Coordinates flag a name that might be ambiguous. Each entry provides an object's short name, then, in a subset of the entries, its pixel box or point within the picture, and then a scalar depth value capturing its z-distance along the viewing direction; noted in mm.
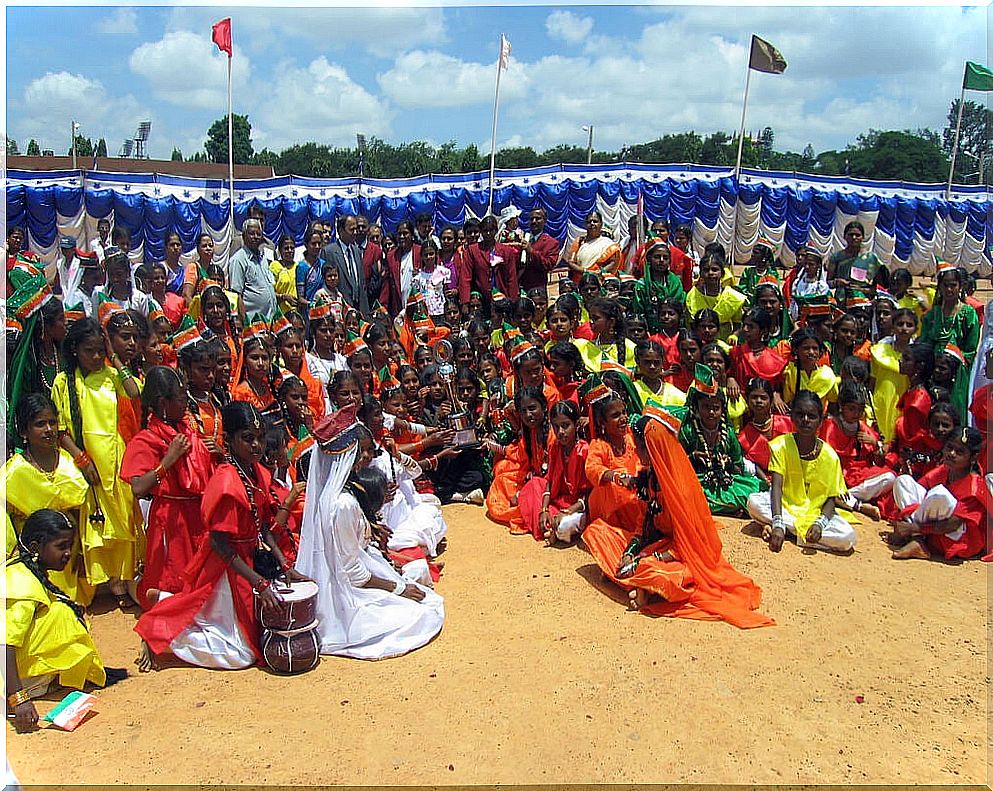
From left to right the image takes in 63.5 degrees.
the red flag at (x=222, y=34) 15086
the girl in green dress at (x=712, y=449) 6082
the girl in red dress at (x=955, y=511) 5344
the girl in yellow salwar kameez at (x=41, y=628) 3391
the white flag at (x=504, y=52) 18766
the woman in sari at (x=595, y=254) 9719
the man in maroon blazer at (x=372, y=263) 10273
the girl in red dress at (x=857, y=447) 6230
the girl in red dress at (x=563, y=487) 5594
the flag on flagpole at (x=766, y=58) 17938
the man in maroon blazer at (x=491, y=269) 10203
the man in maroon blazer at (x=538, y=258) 10484
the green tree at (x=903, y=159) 47906
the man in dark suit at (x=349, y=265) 9789
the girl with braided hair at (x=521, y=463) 6148
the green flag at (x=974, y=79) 17088
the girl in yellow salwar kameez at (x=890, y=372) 6754
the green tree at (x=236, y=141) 52391
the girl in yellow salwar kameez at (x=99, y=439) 4527
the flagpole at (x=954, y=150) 22875
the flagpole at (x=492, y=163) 19344
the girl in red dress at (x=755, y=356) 6895
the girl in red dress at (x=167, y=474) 4113
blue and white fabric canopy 18906
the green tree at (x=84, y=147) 36906
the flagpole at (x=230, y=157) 15820
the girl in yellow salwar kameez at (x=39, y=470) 3957
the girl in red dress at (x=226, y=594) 3896
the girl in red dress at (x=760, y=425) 6430
